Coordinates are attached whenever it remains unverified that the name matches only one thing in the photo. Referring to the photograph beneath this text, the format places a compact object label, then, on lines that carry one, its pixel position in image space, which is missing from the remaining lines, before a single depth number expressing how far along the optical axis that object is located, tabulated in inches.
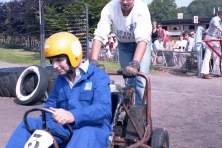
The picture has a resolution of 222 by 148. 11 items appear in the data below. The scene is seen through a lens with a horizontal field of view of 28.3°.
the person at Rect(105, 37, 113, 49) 954.0
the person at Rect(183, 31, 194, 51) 697.4
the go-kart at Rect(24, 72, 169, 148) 175.0
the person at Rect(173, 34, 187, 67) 768.2
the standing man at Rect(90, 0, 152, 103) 200.4
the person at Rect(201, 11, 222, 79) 487.8
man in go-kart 142.5
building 1513.3
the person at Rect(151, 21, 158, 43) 716.0
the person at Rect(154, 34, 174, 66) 671.8
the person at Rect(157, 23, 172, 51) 731.0
